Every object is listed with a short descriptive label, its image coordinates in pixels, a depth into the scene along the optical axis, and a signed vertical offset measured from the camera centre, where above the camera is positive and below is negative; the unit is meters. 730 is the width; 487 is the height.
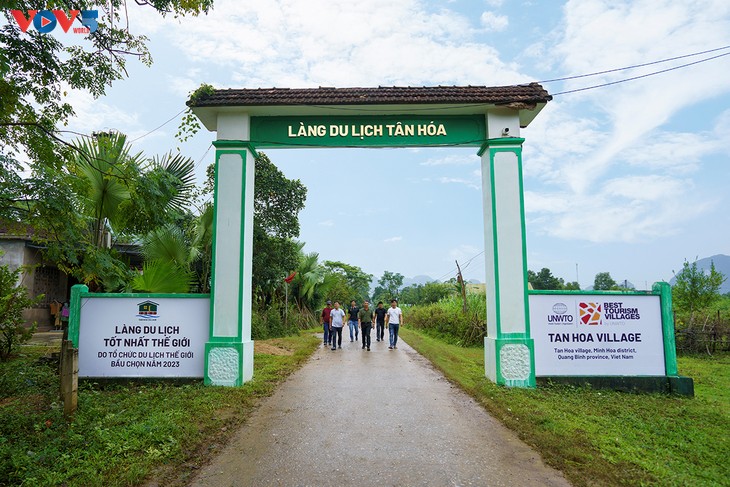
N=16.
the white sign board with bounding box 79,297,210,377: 8.11 -0.61
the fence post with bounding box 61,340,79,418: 5.90 -0.93
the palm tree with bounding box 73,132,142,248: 8.04 +1.96
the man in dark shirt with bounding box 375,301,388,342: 18.45 -0.78
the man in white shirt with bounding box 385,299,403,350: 15.53 -0.68
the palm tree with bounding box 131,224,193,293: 9.18 +0.98
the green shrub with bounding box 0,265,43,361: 9.83 -0.16
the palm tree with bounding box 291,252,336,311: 26.94 +0.98
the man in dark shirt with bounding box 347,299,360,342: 17.36 -0.55
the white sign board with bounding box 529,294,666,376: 8.24 -0.59
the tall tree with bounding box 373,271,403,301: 75.31 +2.79
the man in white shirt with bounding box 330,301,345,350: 15.31 -0.63
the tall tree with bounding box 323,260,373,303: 54.59 +3.04
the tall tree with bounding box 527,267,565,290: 58.86 +2.46
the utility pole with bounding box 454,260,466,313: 18.55 +0.42
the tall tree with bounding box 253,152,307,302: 18.06 +3.03
